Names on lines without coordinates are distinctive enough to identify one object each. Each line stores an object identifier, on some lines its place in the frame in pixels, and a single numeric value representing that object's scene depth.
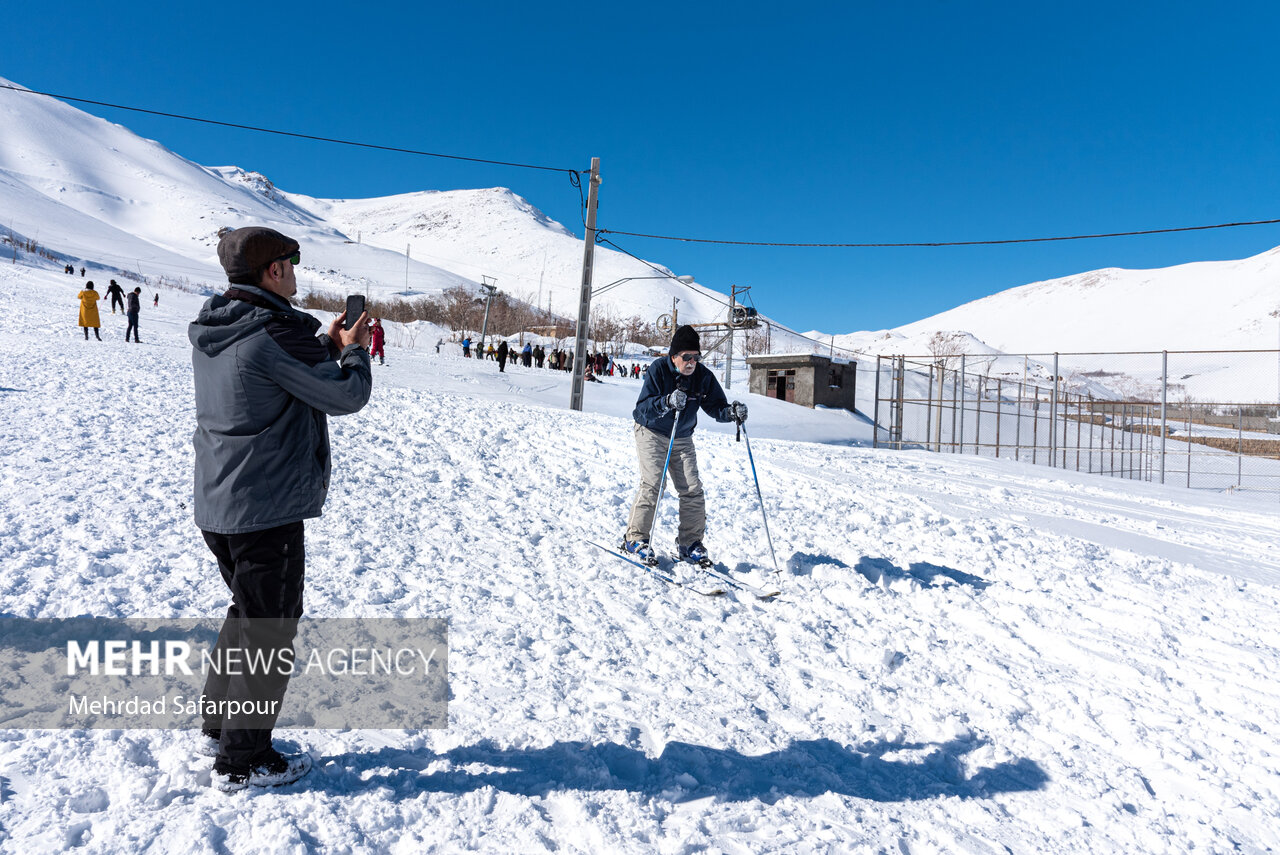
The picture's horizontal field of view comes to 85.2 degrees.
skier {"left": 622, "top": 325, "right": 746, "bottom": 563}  5.45
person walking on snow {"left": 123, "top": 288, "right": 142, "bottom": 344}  18.66
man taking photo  2.32
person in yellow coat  17.62
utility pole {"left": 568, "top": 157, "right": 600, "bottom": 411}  18.05
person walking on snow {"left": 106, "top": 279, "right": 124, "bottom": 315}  22.92
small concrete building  34.19
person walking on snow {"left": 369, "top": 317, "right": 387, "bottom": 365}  24.12
